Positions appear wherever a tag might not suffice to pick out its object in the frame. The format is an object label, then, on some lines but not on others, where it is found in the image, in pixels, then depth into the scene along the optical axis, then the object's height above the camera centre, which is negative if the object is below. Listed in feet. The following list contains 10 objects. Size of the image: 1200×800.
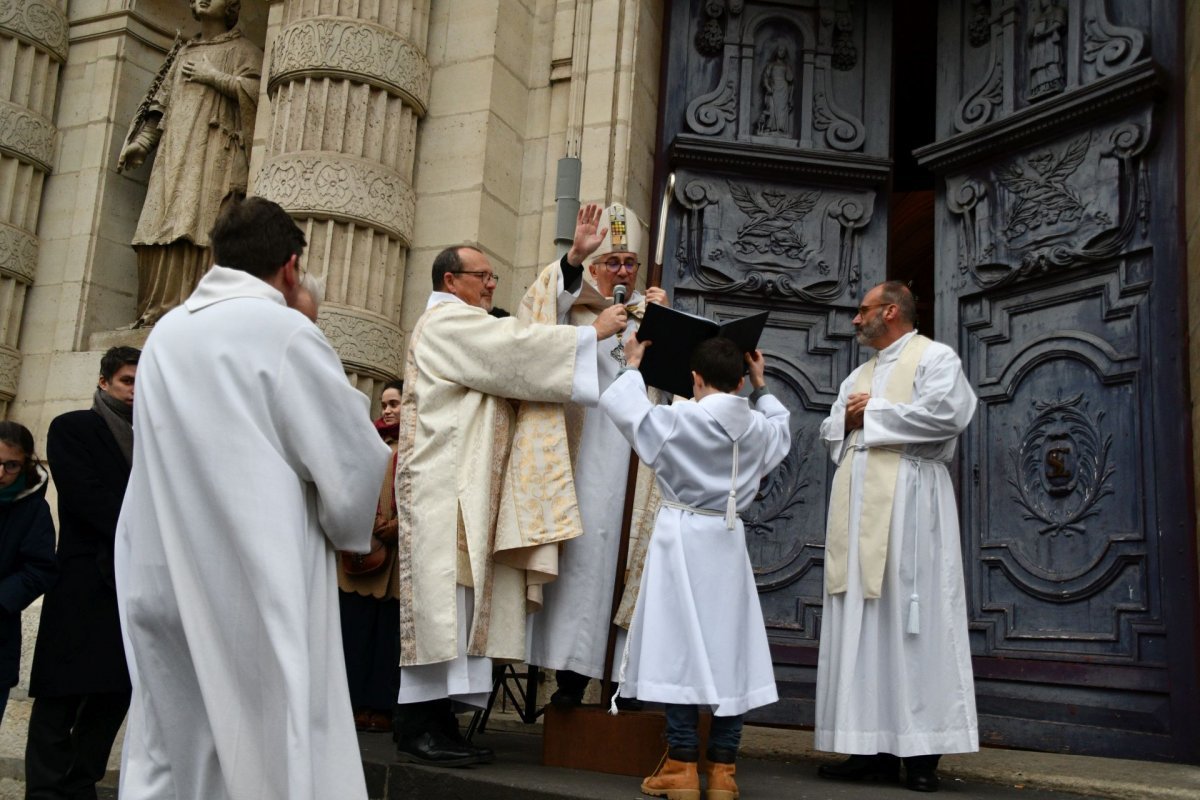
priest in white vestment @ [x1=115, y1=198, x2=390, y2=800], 9.12 +0.06
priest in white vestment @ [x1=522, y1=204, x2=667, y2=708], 15.84 +1.22
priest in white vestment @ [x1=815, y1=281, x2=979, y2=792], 15.53 +0.27
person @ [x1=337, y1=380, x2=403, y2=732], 19.47 -1.04
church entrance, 19.86 +6.19
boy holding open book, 13.53 +0.21
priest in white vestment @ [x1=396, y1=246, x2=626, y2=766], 14.89 +1.03
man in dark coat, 14.17 -1.03
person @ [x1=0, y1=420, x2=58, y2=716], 14.87 +0.00
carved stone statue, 28.17 +9.60
